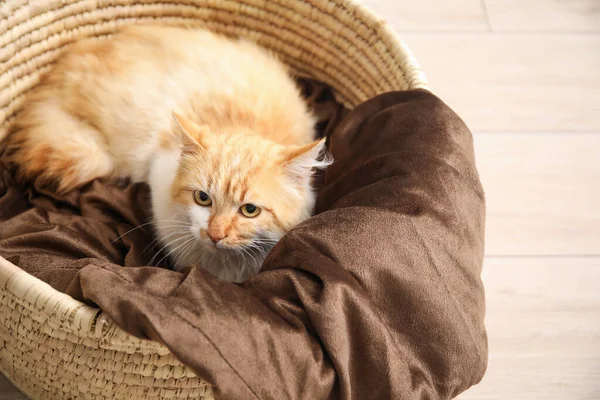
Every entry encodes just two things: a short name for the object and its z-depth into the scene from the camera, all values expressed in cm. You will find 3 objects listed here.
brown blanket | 95
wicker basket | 102
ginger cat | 120
